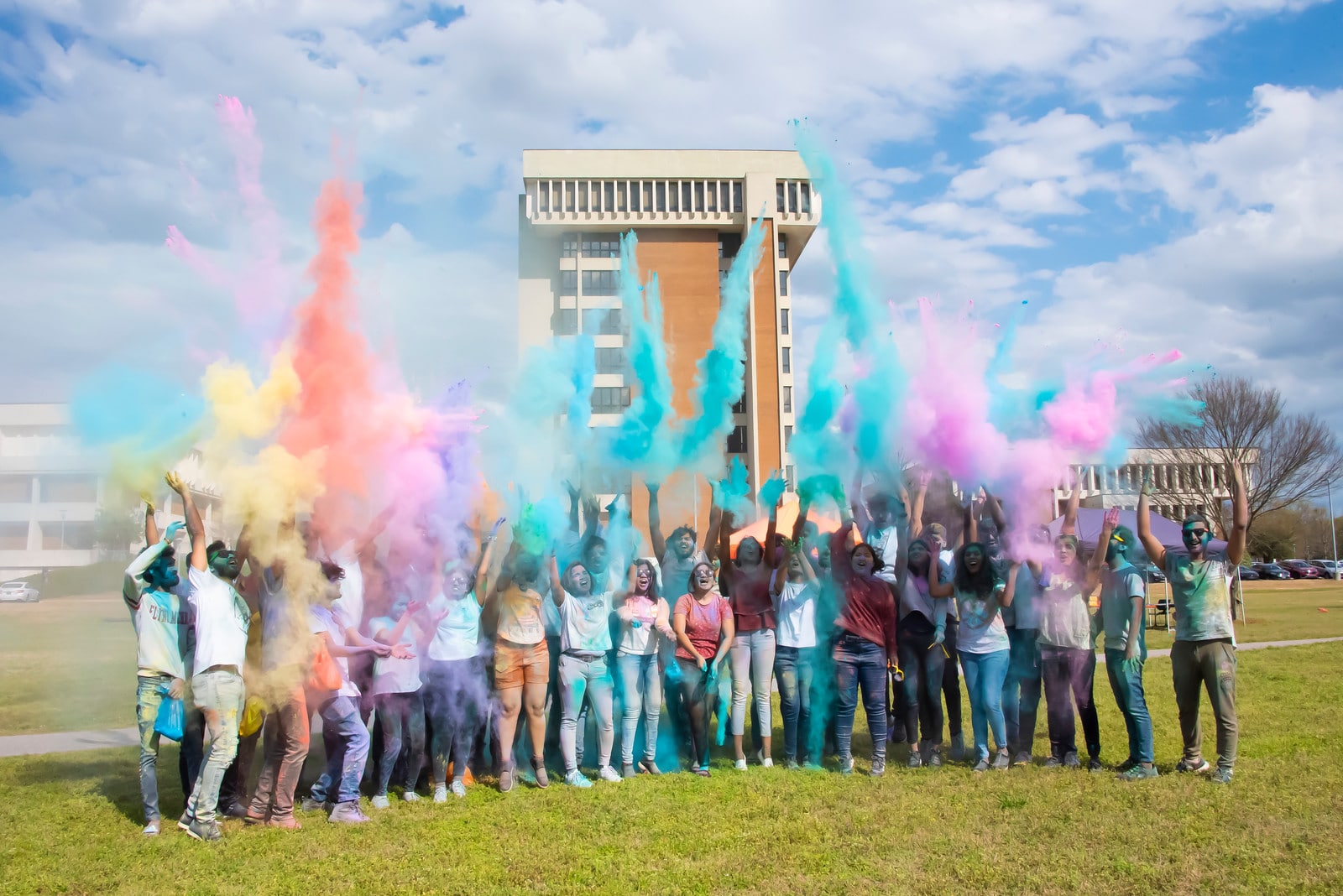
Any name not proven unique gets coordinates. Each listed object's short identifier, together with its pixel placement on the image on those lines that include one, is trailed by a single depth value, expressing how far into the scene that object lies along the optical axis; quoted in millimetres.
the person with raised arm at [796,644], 7430
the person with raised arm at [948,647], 7570
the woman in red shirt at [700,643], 7305
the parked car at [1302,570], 48531
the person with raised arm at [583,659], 6984
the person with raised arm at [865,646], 7234
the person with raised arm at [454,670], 6645
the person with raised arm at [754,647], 7383
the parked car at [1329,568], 47281
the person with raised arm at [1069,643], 7105
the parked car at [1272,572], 46812
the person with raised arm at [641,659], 7152
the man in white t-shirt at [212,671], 5668
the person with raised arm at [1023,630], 7320
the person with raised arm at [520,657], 6805
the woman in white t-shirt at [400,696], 6410
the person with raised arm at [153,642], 5832
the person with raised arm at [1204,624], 6637
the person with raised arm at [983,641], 7172
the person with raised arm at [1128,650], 6934
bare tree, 25594
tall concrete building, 44219
